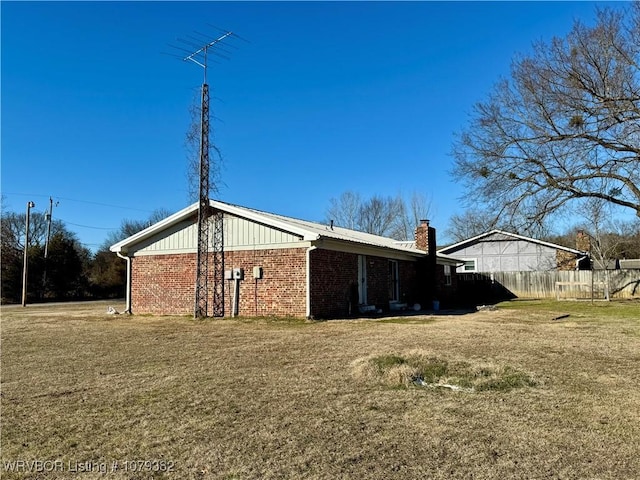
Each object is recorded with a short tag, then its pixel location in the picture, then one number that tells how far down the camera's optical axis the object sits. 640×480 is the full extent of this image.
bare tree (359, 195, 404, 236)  48.69
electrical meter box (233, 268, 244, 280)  14.62
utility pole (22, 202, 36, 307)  26.50
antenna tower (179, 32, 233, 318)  14.90
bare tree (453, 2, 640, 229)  16.14
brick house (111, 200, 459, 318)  13.70
